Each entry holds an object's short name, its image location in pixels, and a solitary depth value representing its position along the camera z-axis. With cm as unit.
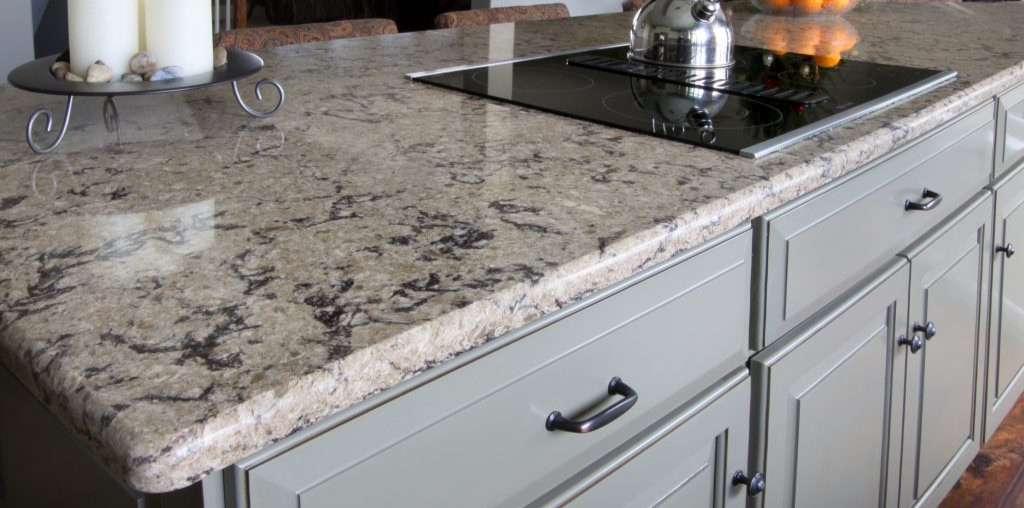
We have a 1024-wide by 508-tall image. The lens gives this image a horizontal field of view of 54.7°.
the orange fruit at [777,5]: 236
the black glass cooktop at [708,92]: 116
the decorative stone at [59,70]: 101
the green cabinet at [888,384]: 113
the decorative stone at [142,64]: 101
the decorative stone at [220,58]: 111
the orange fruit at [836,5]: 235
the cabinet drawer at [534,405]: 63
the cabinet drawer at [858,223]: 105
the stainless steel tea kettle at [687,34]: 150
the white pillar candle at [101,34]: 101
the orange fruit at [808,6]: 230
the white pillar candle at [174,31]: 104
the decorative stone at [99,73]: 99
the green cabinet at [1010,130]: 167
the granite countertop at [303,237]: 57
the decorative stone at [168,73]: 102
